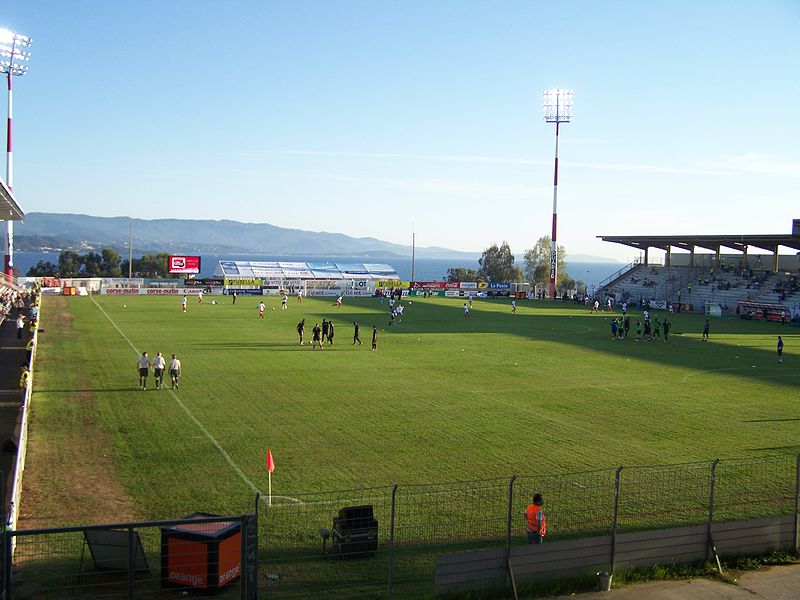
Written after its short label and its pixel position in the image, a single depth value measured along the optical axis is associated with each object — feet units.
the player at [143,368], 84.94
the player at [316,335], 125.34
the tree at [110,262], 408.87
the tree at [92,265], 405.53
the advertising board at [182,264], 274.98
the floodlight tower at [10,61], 214.07
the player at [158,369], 85.05
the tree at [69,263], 414.00
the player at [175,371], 85.76
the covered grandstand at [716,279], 221.46
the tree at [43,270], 363.35
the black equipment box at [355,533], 38.88
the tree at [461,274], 436.76
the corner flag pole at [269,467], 46.36
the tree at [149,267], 396.37
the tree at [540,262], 409.90
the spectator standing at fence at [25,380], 74.49
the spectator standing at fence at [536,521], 39.06
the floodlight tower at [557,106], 269.64
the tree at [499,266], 431.02
